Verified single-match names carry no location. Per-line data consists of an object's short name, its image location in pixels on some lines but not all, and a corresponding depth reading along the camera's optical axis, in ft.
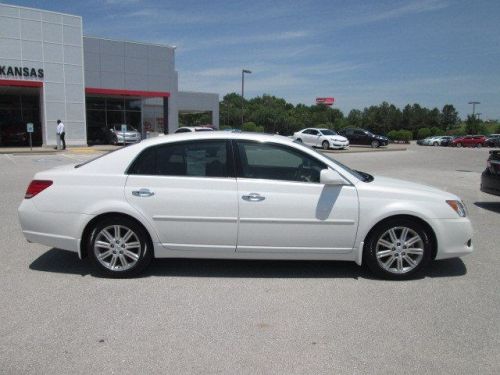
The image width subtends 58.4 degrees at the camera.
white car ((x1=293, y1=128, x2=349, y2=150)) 105.70
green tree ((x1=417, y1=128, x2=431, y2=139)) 225.35
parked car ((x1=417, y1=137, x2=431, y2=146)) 183.42
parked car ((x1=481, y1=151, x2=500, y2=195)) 29.58
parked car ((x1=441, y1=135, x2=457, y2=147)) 179.11
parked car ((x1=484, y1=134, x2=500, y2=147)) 167.63
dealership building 86.79
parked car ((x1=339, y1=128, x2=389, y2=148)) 128.36
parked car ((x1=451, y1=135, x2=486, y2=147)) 168.45
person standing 83.70
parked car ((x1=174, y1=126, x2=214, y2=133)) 90.45
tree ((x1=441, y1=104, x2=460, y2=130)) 273.19
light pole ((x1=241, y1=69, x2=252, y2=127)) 139.37
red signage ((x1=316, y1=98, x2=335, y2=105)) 425.65
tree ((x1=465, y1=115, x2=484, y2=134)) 225.97
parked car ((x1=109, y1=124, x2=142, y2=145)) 107.14
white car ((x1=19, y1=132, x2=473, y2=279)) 15.66
